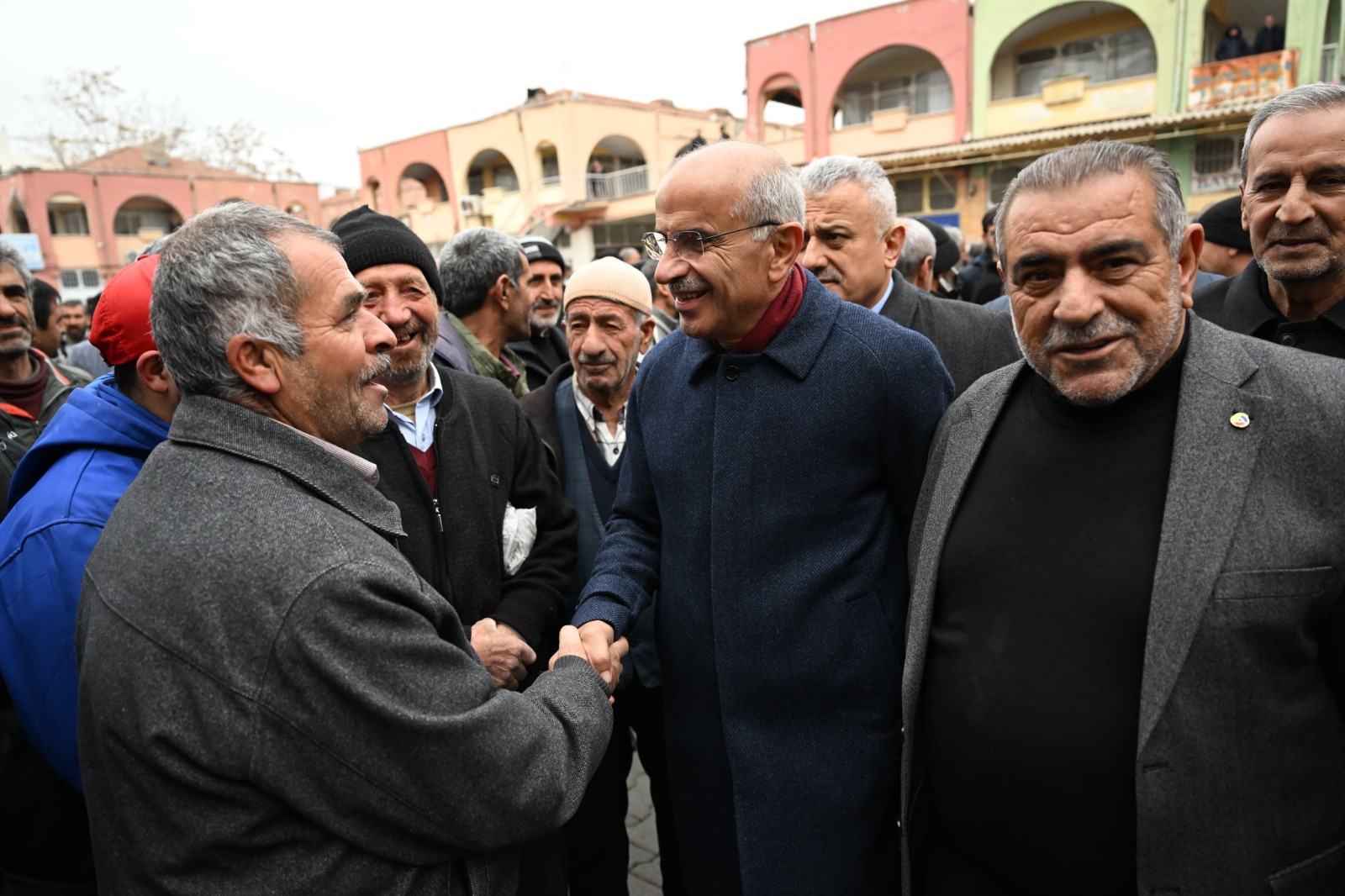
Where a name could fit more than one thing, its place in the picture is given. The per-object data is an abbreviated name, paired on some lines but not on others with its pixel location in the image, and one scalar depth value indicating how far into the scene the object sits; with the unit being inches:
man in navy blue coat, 79.2
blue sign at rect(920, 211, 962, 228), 721.0
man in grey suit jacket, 56.1
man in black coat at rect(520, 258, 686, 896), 112.1
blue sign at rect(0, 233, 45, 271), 1125.7
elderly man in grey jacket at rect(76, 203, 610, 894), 50.4
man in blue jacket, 64.4
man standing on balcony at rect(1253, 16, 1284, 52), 591.2
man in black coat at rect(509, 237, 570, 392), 195.2
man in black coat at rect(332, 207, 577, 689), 90.7
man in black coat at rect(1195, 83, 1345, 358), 83.9
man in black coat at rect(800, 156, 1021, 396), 125.6
